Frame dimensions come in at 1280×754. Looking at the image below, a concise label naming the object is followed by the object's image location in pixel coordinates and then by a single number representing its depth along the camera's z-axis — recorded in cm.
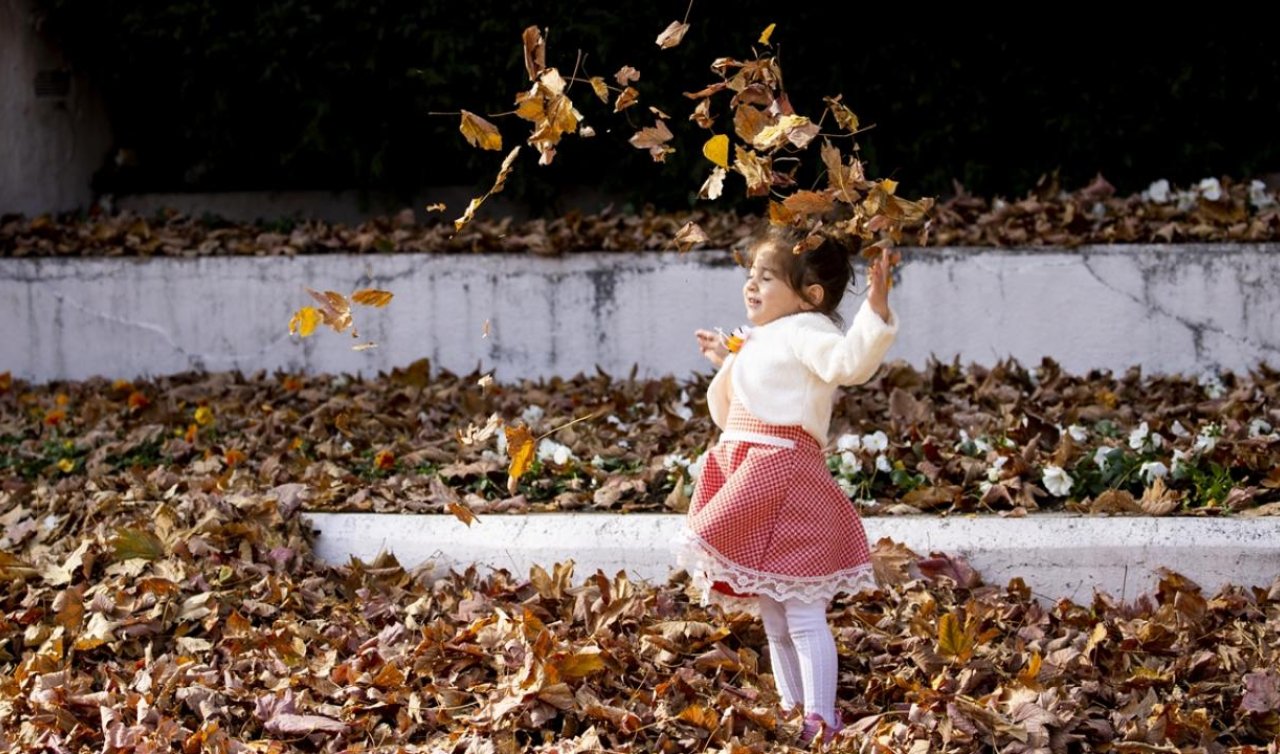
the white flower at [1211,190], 636
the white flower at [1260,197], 634
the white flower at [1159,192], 660
